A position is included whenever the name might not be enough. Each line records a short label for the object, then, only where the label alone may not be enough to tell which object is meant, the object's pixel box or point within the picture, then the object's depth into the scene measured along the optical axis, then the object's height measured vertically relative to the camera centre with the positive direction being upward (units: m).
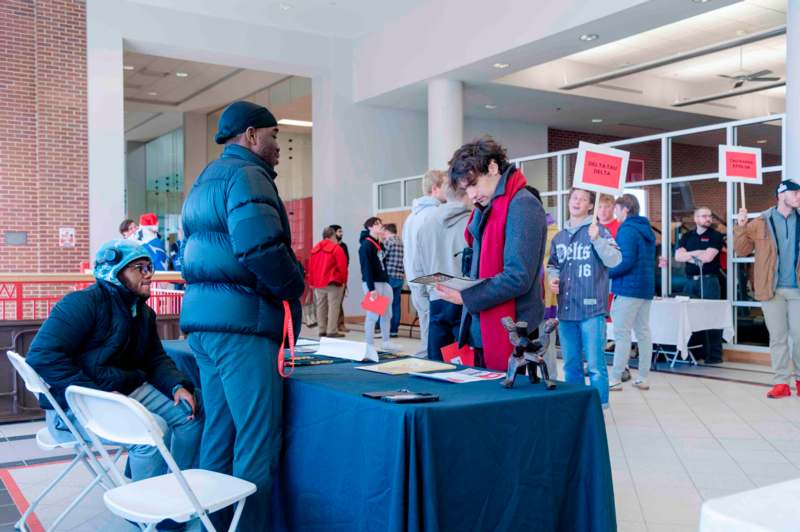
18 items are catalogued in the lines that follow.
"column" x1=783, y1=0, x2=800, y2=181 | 6.95 +1.61
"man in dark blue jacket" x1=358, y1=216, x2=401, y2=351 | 8.77 -0.02
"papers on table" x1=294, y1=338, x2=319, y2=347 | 3.36 -0.35
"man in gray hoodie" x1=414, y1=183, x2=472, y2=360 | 3.67 +0.08
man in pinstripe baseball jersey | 4.44 -0.14
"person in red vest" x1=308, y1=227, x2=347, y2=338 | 9.91 -0.14
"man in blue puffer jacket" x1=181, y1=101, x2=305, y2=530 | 2.19 -0.12
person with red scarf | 2.62 +0.05
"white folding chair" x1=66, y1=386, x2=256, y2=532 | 1.95 -0.62
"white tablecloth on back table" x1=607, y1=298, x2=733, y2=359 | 6.86 -0.52
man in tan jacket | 5.41 -0.09
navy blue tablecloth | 1.83 -0.52
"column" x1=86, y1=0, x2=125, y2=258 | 10.88 +2.19
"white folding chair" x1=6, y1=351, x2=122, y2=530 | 2.64 -0.68
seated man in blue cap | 2.74 -0.32
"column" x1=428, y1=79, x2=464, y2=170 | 11.56 +2.33
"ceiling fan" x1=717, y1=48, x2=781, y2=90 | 10.68 +2.71
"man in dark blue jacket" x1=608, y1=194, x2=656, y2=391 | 5.68 -0.12
